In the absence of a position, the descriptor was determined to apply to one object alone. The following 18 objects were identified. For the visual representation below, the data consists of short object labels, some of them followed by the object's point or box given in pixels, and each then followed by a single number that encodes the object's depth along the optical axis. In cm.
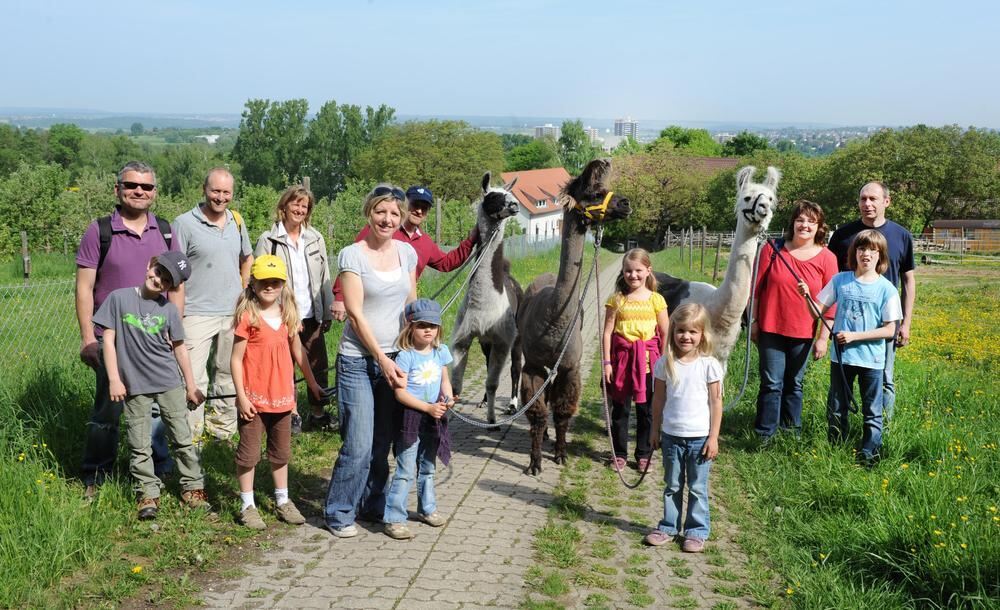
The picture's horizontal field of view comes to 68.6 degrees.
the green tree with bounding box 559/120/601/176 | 10725
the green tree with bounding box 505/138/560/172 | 11281
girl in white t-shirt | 429
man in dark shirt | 548
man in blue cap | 603
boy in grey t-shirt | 416
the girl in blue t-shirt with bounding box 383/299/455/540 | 429
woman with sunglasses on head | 420
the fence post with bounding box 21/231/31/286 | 1574
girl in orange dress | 428
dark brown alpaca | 552
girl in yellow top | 550
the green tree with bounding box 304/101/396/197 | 9051
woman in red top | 576
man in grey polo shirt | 504
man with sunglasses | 425
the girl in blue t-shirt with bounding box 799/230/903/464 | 521
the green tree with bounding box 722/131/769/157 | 8919
